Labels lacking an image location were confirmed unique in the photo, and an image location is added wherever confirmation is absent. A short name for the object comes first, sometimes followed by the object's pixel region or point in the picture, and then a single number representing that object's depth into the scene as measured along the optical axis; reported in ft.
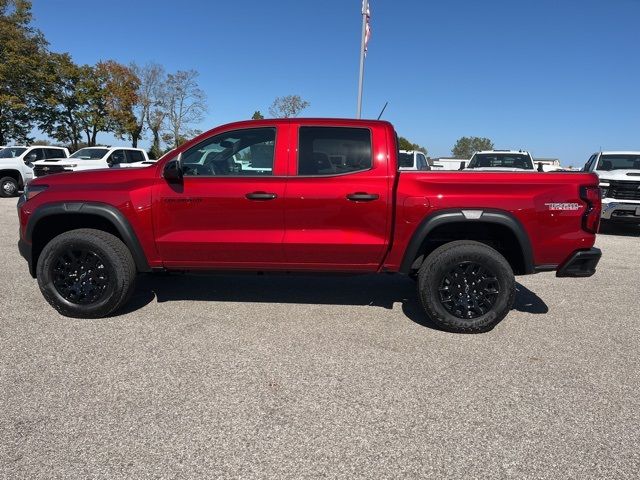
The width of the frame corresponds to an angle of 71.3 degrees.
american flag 55.83
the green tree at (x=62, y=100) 117.70
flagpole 55.92
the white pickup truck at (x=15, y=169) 50.01
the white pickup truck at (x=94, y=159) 48.88
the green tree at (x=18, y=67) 101.24
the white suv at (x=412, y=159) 41.75
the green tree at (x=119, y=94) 134.51
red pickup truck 12.34
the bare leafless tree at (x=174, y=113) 150.20
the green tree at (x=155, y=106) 147.13
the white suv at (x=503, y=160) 41.16
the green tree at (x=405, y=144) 204.16
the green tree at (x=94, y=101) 129.08
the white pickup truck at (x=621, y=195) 31.22
